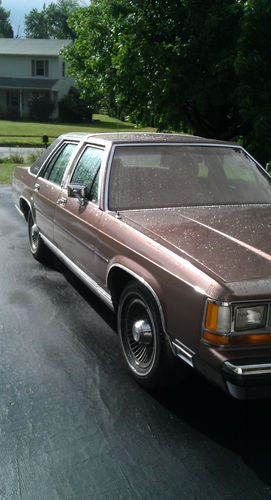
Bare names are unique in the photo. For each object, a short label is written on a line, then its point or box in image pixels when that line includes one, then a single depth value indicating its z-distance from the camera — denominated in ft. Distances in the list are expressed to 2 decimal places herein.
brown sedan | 9.35
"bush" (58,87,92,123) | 164.45
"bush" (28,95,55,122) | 162.61
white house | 170.19
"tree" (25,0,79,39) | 341.21
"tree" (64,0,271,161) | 40.63
